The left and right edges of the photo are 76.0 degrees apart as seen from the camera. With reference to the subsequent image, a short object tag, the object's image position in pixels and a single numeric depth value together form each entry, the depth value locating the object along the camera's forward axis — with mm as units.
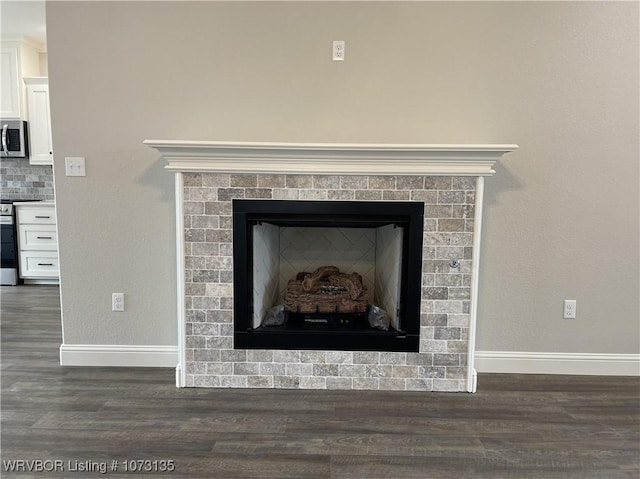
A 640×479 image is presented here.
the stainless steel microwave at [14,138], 4613
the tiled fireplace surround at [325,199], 2068
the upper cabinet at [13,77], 4500
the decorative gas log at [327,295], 2365
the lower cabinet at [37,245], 4520
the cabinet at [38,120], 4605
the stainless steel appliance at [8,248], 4473
